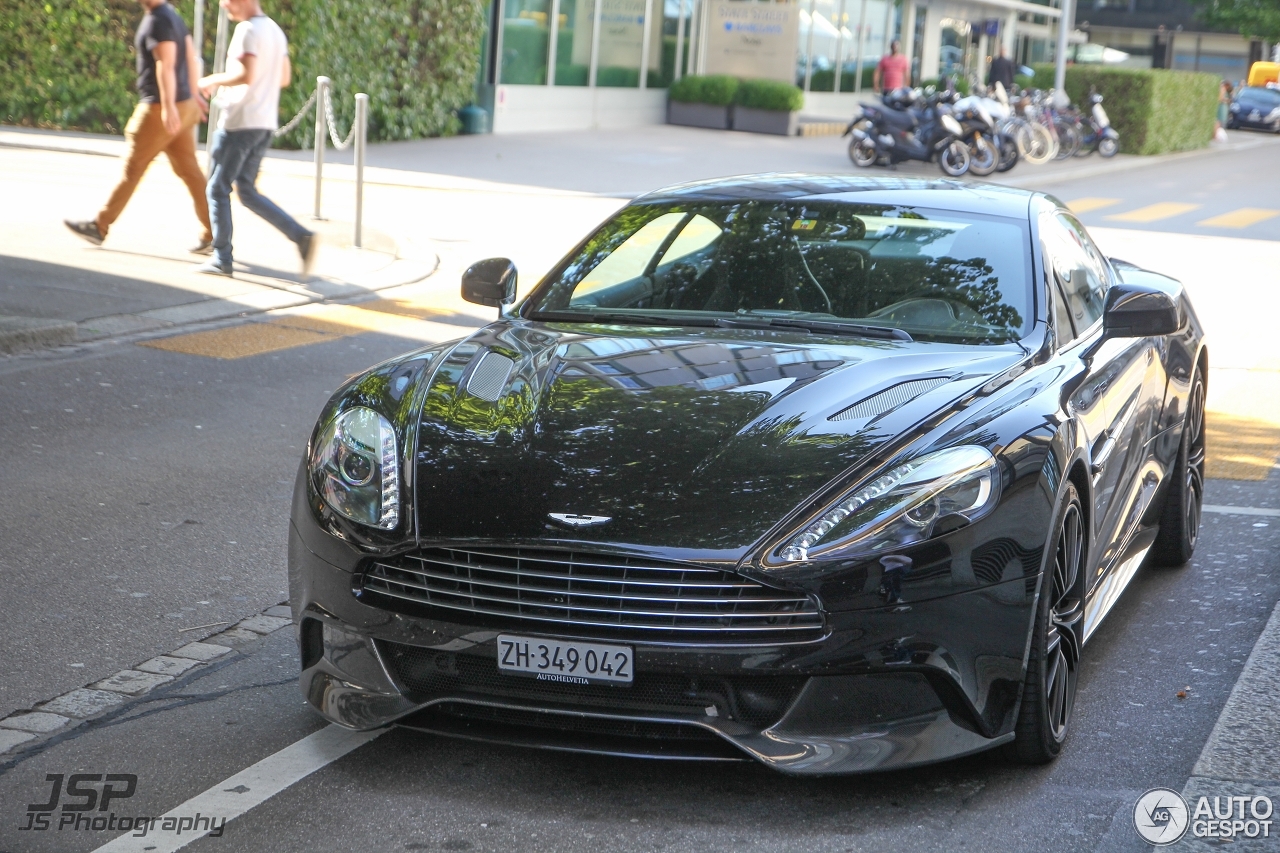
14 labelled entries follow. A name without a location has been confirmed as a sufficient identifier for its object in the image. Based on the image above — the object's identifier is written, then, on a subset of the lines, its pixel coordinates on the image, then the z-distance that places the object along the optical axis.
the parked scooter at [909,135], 25.16
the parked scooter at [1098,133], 31.81
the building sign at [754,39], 34.97
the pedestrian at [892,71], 36.50
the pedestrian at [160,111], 11.36
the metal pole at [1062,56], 32.69
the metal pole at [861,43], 41.69
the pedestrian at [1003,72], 34.81
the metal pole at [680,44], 34.56
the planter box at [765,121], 32.78
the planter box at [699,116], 33.34
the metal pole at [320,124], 13.81
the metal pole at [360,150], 13.06
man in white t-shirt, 11.06
